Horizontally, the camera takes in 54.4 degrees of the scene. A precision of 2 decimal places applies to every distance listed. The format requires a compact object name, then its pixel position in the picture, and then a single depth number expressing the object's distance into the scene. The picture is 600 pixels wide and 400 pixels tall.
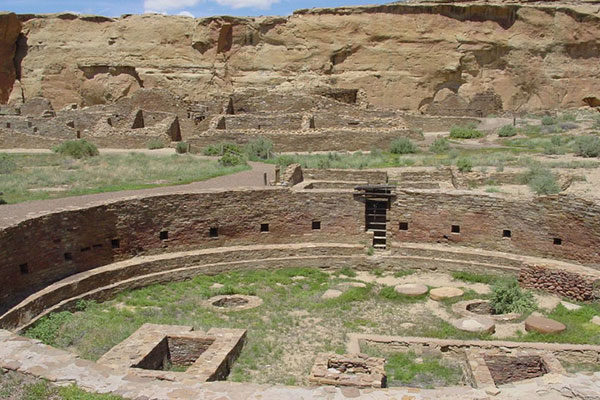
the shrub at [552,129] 32.38
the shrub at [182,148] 27.83
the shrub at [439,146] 27.14
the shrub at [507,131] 32.06
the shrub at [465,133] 32.25
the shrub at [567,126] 32.78
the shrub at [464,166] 20.73
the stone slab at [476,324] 11.56
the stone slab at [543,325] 11.36
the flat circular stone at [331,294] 13.51
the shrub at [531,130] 32.71
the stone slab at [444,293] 13.44
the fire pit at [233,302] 13.15
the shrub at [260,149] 25.88
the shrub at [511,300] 12.59
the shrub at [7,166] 22.09
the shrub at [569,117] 36.88
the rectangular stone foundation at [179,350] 9.41
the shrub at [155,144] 29.22
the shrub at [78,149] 26.12
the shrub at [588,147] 24.38
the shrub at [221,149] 26.83
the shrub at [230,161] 23.23
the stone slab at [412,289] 13.67
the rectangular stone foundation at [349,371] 8.39
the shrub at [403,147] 26.77
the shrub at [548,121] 34.93
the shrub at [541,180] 17.83
